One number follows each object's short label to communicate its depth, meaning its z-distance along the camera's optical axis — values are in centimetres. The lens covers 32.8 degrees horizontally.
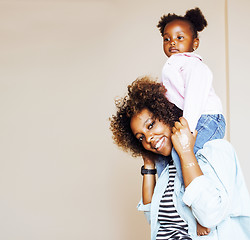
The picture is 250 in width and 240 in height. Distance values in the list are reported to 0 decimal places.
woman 148
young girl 165
